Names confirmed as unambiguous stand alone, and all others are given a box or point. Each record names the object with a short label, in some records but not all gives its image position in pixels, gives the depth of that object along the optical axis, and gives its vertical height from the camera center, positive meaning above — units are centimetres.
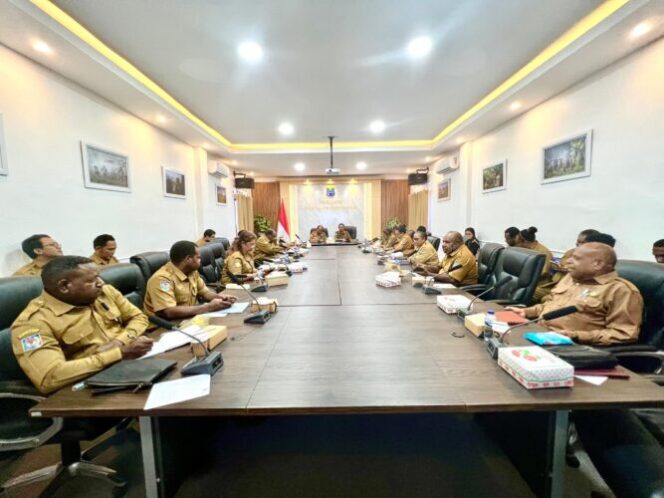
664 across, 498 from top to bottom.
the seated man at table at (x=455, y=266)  304 -52
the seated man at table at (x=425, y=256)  401 -54
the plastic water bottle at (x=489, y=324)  135 -53
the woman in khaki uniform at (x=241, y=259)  333 -47
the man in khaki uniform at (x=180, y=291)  195 -51
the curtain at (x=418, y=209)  880 +32
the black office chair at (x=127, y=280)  186 -40
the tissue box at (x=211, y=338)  129 -57
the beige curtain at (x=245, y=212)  882 +26
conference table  92 -61
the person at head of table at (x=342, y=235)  858 -47
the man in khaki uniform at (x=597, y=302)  146 -47
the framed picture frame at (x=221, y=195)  721 +68
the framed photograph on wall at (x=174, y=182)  488 +70
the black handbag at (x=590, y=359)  105 -53
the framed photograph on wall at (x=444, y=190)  719 +74
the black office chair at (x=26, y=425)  113 -84
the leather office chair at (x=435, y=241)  563 -45
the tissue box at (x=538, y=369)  97 -53
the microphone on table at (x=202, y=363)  111 -57
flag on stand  1036 -44
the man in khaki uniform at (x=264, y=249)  561 -56
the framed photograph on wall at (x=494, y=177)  489 +73
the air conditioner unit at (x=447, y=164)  648 +130
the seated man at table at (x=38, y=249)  248 -24
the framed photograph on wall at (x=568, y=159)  327 +72
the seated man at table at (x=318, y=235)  865 -48
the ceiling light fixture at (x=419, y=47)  272 +171
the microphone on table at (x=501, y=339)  115 -54
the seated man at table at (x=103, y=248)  314 -29
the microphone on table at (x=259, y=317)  172 -59
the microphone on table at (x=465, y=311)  169 -56
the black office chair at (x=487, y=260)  287 -45
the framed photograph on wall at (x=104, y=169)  328 +67
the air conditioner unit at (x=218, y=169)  651 +124
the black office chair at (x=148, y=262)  227 -34
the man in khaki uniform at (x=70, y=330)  109 -48
